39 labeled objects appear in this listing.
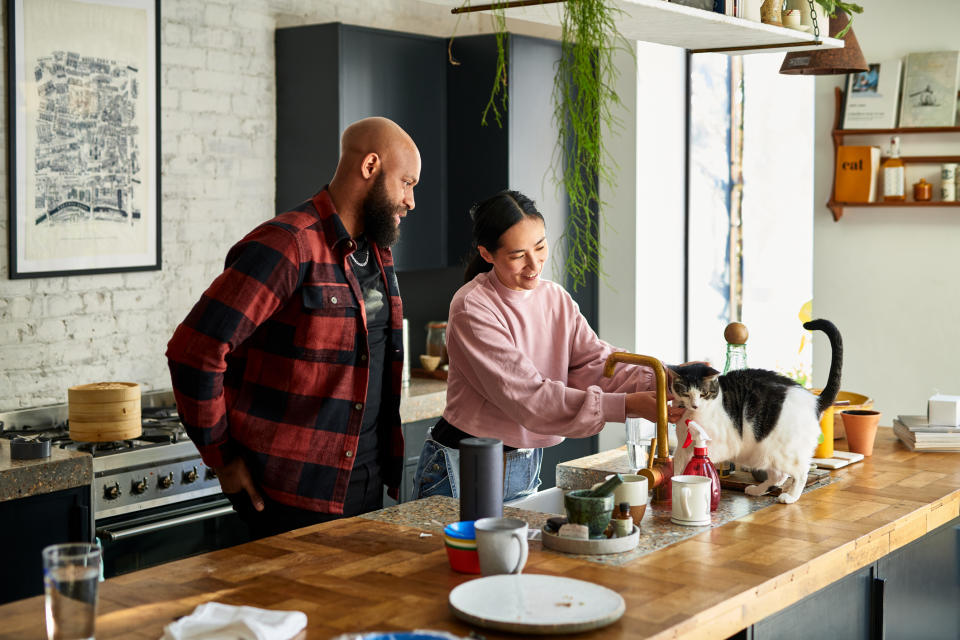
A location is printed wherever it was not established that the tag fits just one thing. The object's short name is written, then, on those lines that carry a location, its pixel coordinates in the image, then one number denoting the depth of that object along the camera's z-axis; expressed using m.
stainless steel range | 3.37
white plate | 1.65
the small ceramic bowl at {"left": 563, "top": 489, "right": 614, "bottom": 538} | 2.08
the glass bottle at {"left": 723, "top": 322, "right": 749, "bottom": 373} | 2.82
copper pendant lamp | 3.15
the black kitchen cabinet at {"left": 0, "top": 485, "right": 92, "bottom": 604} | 3.04
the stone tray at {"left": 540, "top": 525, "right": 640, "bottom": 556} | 2.07
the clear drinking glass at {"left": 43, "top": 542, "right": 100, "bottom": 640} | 1.52
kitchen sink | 2.69
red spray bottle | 2.42
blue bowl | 1.95
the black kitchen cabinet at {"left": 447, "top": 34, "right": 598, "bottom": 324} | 4.75
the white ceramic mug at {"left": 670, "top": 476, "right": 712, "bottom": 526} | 2.30
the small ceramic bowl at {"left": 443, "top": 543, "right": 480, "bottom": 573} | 1.94
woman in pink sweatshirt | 2.54
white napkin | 1.59
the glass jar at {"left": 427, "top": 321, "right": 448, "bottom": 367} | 4.88
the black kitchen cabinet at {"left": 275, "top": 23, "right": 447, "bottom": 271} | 4.37
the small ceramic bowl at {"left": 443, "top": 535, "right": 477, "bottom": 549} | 1.93
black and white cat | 2.47
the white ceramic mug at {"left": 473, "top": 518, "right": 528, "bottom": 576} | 1.86
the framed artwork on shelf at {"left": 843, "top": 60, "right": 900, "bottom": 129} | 4.90
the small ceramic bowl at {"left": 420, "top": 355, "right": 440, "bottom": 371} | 4.86
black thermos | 2.09
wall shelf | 4.79
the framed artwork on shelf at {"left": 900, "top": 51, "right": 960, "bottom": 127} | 4.75
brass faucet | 2.42
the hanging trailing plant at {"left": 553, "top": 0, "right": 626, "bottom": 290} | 2.20
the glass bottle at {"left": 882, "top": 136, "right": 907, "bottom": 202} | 4.87
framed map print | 3.67
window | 7.42
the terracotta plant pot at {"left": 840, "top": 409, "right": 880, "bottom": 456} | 3.07
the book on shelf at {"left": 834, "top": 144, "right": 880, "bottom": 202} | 5.00
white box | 3.18
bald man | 2.51
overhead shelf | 2.37
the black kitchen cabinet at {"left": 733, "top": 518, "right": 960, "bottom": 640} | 2.15
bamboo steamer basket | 3.50
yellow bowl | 3.29
